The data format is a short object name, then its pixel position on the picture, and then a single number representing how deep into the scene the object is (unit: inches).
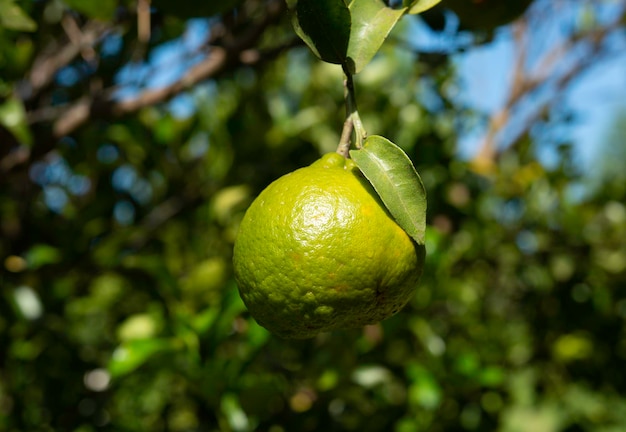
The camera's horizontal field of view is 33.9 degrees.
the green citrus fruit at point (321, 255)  13.6
